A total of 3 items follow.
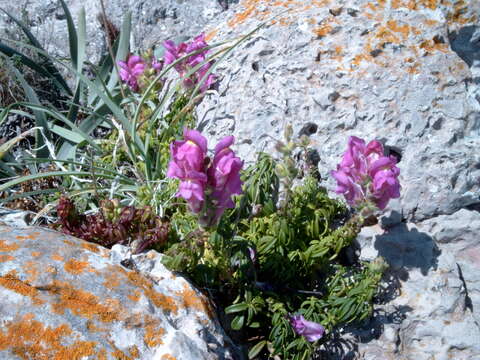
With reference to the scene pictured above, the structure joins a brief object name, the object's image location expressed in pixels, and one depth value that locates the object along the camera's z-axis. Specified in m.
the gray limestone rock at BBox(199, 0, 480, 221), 0.33
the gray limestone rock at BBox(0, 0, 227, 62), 0.57
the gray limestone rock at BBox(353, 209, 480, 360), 0.28
